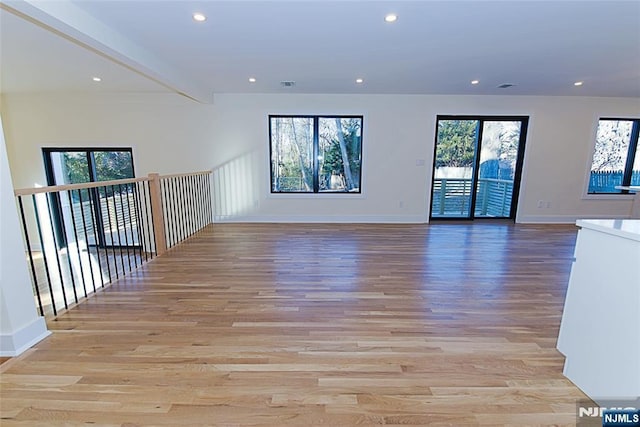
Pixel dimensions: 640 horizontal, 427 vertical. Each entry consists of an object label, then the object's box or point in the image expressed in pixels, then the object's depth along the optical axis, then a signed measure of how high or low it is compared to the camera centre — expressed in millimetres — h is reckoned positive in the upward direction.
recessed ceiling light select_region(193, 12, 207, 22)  2414 +1238
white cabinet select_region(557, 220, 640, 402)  1310 -733
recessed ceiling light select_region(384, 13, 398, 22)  2439 +1246
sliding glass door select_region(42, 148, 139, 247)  5727 -39
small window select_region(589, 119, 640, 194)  5637 +218
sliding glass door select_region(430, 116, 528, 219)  5637 -21
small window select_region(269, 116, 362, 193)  5543 +205
